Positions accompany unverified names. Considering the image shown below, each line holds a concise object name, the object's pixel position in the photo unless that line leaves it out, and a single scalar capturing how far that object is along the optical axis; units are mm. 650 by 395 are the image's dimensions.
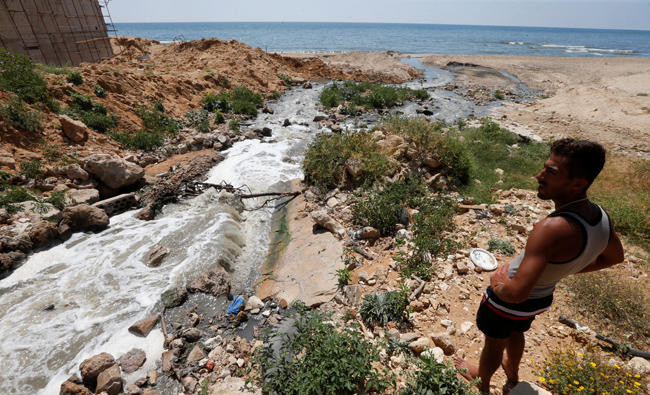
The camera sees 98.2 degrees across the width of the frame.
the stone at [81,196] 7070
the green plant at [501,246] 4984
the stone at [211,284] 5219
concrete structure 15742
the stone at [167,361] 3936
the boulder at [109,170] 7768
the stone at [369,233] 5715
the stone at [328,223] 6055
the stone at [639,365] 2957
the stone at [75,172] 7598
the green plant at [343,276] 4723
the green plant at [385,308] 3896
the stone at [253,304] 4809
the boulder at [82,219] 6589
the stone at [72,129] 9016
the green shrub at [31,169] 7322
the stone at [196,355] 4013
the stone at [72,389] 3510
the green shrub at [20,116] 8273
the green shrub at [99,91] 11562
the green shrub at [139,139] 10328
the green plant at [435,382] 2586
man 1749
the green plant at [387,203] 5902
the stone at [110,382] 3586
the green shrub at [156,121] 11766
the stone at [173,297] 5031
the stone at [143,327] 4527
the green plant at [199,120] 12703
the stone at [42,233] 5996
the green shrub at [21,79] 9242
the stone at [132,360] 3996
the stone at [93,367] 3793
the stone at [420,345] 3359
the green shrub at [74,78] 11133
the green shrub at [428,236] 4731
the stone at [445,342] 3396
